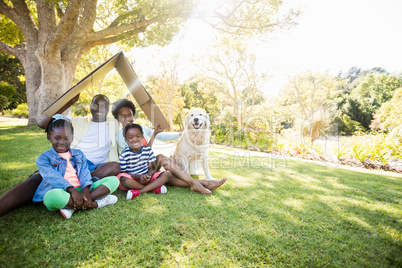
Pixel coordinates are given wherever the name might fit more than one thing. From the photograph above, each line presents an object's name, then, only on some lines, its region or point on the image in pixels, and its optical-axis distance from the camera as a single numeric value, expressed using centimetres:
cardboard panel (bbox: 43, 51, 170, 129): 287
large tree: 763
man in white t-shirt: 322
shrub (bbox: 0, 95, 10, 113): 1945
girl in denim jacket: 207
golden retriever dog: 379
